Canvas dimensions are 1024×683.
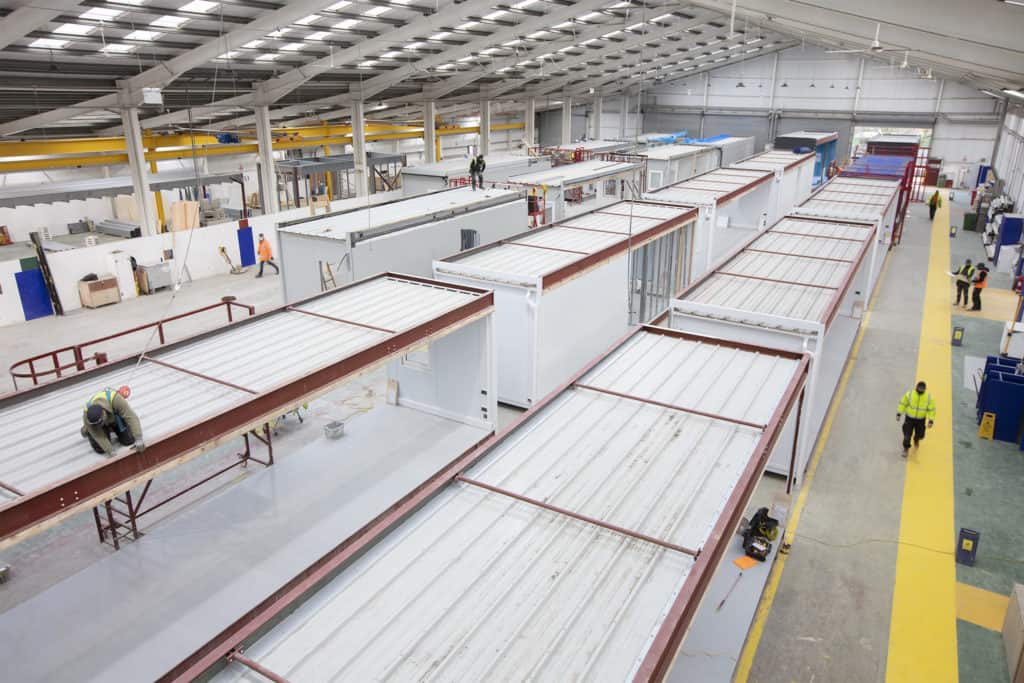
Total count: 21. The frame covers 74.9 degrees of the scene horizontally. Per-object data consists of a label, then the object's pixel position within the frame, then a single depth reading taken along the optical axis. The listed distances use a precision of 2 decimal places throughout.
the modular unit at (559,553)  4.52
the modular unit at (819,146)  36.56
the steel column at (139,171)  20.66
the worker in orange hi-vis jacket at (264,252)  21.85
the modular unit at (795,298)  10.66
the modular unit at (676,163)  31.59
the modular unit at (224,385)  6.30
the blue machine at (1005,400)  11.57
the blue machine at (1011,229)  22.31
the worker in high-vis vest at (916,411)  11.02
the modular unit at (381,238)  14.46
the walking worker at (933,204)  31.52
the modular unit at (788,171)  27.81
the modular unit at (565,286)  12.39
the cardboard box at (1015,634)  6.88
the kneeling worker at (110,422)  6.45
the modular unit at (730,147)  39.16
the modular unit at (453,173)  25.27
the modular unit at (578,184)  24.12
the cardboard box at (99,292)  18.83
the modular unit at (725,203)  19.98
